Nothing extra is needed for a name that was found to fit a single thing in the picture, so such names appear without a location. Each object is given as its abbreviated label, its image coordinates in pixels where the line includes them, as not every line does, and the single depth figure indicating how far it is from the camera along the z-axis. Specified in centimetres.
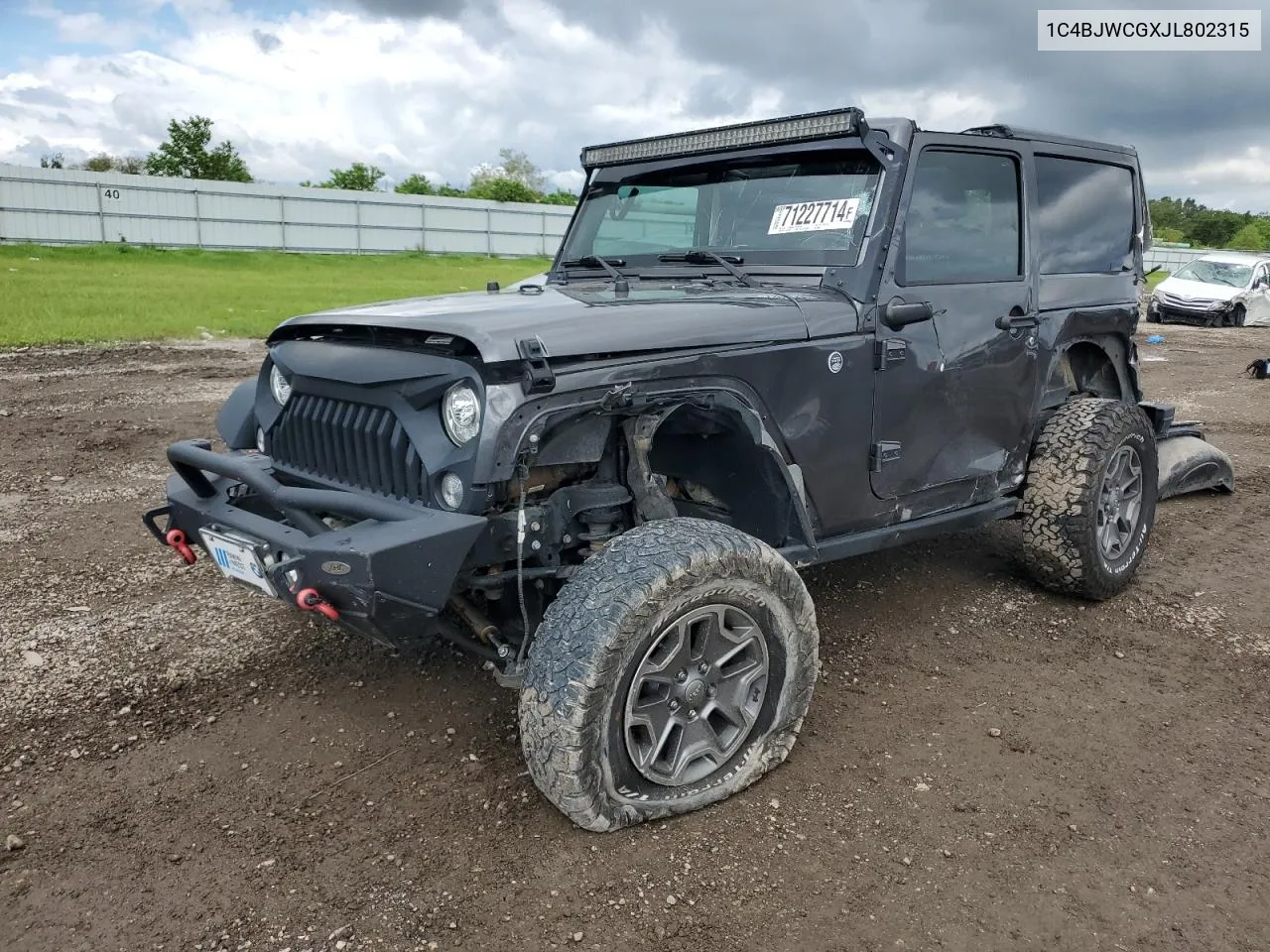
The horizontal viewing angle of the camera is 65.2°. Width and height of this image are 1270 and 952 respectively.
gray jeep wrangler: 283
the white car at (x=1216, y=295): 2003
